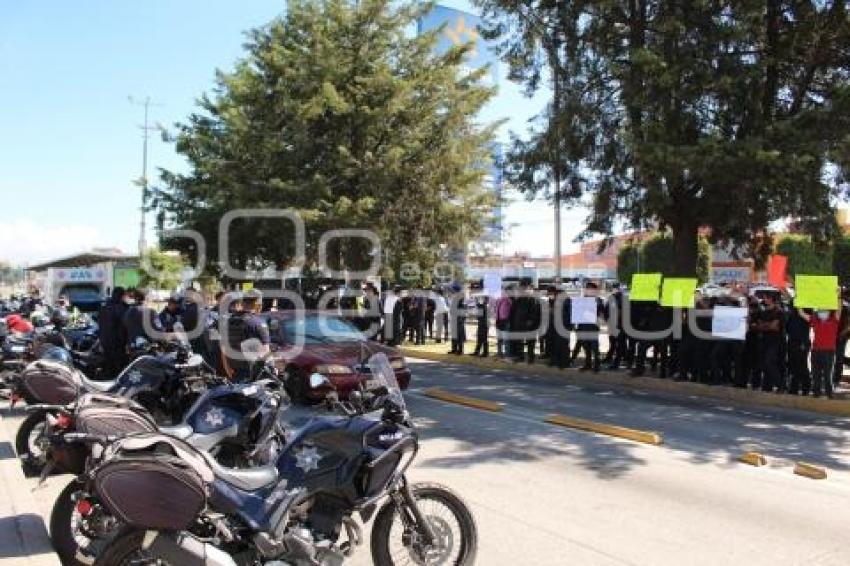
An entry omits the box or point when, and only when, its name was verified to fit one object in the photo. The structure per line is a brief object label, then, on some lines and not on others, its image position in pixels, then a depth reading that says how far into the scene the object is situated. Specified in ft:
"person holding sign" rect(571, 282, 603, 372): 54.95
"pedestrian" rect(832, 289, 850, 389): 43.93
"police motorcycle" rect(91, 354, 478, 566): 12.57
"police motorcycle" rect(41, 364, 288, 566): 16.21
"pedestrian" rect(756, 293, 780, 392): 44.98
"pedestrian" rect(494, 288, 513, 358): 61.72
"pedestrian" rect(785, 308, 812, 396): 43.73
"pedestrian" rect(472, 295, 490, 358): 62.74
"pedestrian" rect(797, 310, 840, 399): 42.24
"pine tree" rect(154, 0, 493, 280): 80.74
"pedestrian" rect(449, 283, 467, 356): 66.39
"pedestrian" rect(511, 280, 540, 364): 59.93
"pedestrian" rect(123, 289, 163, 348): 37.73
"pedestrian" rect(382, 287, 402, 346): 73.41
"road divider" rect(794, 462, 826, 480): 27.50
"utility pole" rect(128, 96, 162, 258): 171.53
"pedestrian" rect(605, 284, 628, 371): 54.80
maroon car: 37.32
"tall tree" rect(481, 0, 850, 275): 45.98
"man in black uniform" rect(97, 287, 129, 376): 39.37
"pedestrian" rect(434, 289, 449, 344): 79.56
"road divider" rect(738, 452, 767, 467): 29.32
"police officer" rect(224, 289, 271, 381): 31.60
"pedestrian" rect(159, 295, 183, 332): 43.57
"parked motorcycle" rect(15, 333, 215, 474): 29.91
